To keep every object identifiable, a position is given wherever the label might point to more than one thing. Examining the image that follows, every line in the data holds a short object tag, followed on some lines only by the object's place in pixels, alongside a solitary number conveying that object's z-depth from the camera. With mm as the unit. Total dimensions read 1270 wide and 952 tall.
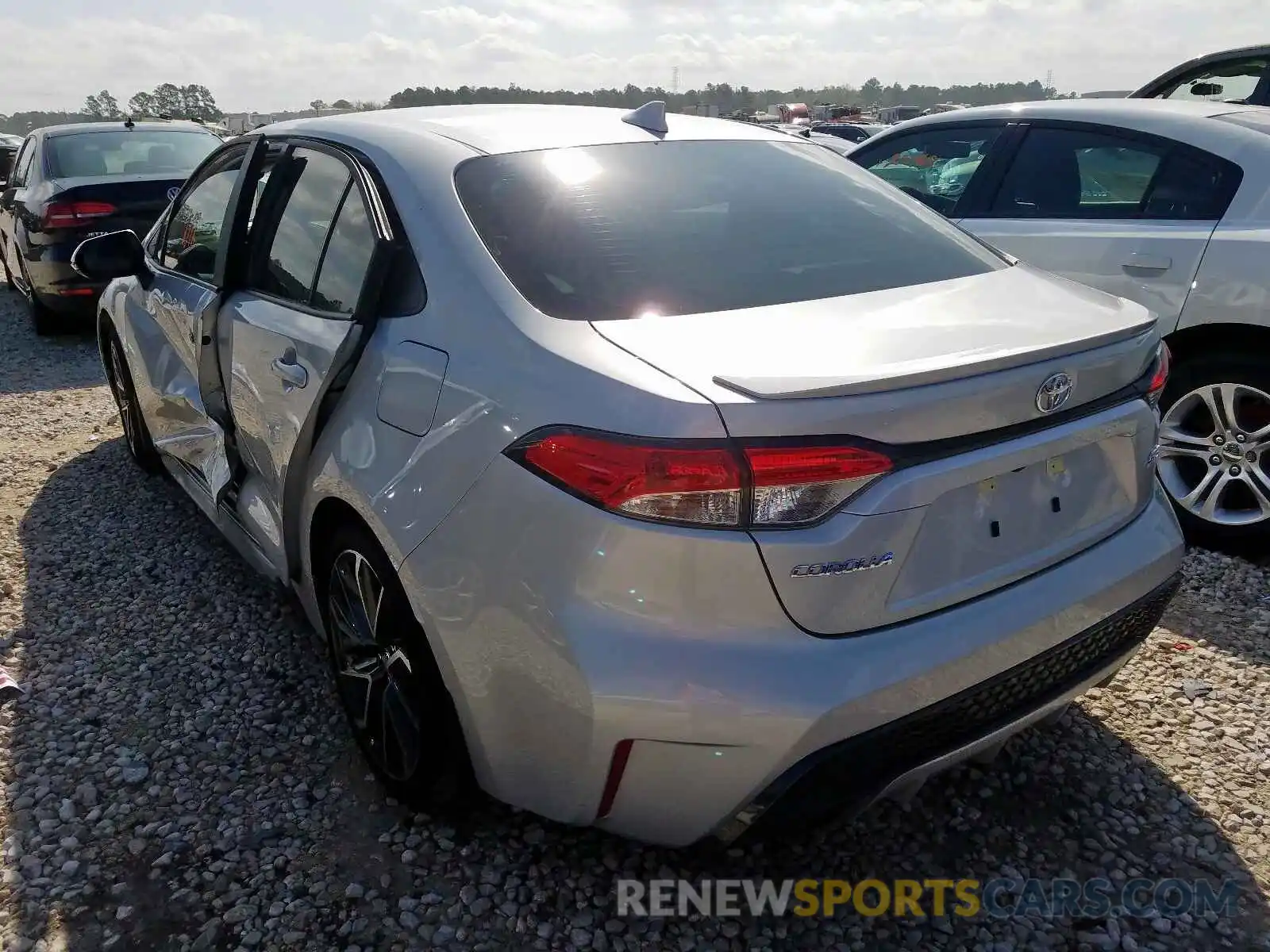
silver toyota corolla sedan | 1632
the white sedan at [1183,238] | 3535
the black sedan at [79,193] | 7367
